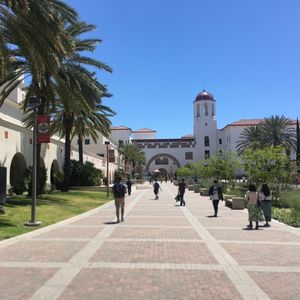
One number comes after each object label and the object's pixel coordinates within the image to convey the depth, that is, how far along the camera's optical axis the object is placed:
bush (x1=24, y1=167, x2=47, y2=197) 19.95
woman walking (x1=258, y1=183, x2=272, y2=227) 11.38
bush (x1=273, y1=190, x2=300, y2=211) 14.42
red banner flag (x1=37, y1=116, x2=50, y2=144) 11.38
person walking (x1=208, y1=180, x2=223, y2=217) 13.73
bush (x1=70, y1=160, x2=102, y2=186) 31.77
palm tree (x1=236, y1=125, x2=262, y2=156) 60.35
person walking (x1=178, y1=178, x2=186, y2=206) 18.71
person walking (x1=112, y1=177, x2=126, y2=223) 11.69
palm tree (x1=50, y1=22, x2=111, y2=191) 15.96
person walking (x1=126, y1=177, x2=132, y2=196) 28.15
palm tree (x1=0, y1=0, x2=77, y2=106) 10.23
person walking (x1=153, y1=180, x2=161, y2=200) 23.78
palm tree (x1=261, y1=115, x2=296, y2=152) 56.77
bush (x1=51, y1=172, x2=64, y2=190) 28.95
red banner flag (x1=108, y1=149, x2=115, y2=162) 29.16
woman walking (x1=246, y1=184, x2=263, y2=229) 10.60
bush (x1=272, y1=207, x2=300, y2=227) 11.63
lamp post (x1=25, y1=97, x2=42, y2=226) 10.87
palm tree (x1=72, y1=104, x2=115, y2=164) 27.65
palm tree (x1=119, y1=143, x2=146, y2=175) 70.26
